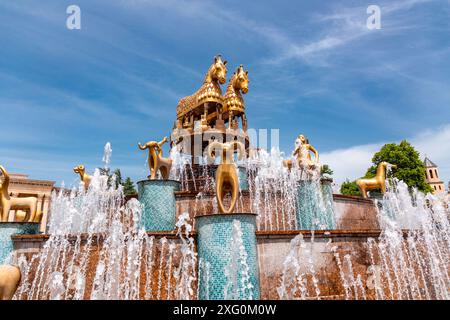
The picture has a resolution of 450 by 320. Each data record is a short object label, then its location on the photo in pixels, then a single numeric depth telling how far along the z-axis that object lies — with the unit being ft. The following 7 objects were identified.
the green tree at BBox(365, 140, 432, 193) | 102.72
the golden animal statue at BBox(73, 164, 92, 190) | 45.00
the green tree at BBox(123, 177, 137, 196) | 160.65
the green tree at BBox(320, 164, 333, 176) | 140.87
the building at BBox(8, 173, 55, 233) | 119.55
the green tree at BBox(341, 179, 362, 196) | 121.79
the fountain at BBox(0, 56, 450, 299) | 23.32
